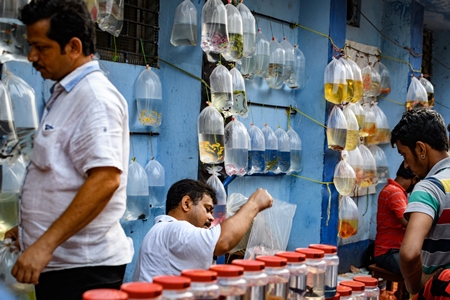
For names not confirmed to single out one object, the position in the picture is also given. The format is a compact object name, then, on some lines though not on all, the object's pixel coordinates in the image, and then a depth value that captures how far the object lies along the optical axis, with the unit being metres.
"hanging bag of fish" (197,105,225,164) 4.48
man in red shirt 5.34
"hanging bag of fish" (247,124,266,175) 5.11
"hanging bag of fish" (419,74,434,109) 7.25
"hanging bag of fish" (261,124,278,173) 5.31
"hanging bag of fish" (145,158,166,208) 4.22
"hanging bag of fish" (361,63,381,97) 6.55
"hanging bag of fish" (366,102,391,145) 6.65
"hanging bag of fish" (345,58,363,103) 5.70
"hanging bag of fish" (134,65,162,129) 4.16
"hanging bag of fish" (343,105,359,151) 5.71
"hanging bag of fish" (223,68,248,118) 4.69
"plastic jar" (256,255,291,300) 2.20
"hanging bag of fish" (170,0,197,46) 4.38
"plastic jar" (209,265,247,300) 2.03
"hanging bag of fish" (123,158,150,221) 3.98
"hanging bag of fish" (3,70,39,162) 2.97
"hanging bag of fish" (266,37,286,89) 5.34
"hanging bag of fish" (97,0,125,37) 3.60
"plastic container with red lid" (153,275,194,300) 1.84
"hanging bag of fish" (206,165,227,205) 4.51
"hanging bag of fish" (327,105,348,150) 5.65
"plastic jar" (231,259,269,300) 2.10
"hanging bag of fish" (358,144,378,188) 6.26
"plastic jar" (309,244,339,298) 2.45
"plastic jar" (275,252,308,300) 2.33
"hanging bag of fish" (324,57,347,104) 5.59
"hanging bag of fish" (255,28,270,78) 5.18
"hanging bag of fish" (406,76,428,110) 7.03
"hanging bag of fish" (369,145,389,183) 6.75
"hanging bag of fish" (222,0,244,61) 4.49
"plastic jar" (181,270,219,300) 1.94
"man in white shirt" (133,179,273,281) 2.59
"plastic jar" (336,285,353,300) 2.56
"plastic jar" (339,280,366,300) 2.67
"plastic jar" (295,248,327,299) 2.43
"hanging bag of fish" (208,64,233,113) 4.48
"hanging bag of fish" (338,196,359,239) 5.96
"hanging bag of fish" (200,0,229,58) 4.35
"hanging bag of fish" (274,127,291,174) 5.48
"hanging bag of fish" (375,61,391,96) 7.02
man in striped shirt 2.59
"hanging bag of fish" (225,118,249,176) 4.66
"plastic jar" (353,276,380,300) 2.72
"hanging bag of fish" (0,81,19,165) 2.85
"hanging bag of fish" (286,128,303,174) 5.71
